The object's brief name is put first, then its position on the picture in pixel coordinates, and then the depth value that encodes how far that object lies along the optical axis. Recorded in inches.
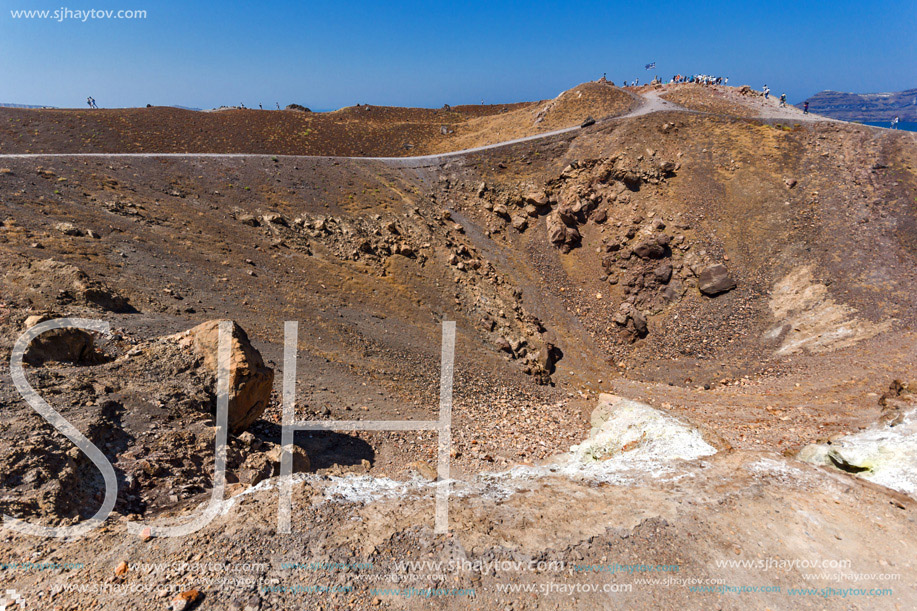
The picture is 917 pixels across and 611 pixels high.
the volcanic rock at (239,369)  374.9
